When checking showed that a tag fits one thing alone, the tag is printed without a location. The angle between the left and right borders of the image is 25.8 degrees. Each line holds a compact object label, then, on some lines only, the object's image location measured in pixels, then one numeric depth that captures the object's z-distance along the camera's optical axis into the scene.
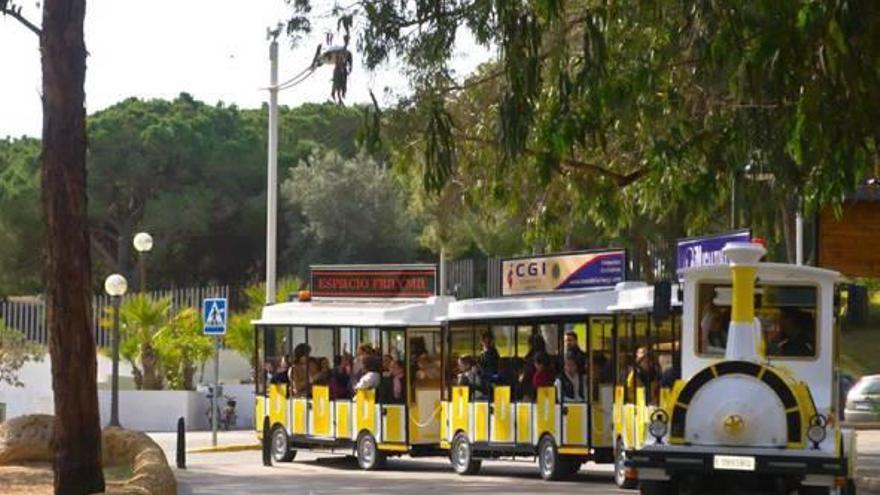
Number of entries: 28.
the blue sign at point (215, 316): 34.53
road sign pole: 35.31
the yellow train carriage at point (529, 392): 25.05
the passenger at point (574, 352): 25.25
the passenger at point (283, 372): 30.84
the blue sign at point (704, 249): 20.47
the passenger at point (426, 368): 28.69
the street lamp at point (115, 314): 35.47
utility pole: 39.38
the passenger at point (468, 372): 27.28
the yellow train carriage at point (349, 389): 28.56
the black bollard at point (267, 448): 30.47
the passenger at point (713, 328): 18.75
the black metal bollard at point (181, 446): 29.00
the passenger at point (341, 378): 29.75
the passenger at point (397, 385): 28.48
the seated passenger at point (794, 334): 18.56
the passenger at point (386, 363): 28.59
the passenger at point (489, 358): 27.12
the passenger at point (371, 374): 28.64
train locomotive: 16.81
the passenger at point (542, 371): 25.88
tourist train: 16.94
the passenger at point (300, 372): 30.61
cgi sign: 25.34
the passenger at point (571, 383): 25.33
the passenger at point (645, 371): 21.98
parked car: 41.88
